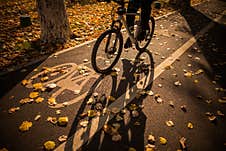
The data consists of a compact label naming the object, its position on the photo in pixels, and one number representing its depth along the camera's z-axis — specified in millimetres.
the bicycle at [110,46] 3683
